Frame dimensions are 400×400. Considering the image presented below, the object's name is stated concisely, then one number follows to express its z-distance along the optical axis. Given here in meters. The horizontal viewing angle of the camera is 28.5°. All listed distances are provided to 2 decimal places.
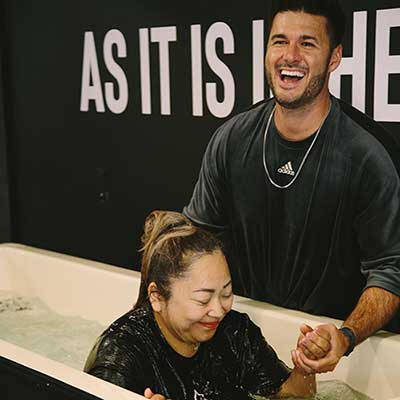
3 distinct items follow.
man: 2.46
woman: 2.15
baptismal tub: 2.14
